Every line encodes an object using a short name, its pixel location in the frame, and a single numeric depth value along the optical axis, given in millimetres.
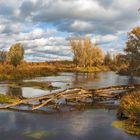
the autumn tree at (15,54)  56659
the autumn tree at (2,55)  88246
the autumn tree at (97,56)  77898
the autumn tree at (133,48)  41017
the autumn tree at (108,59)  96705
